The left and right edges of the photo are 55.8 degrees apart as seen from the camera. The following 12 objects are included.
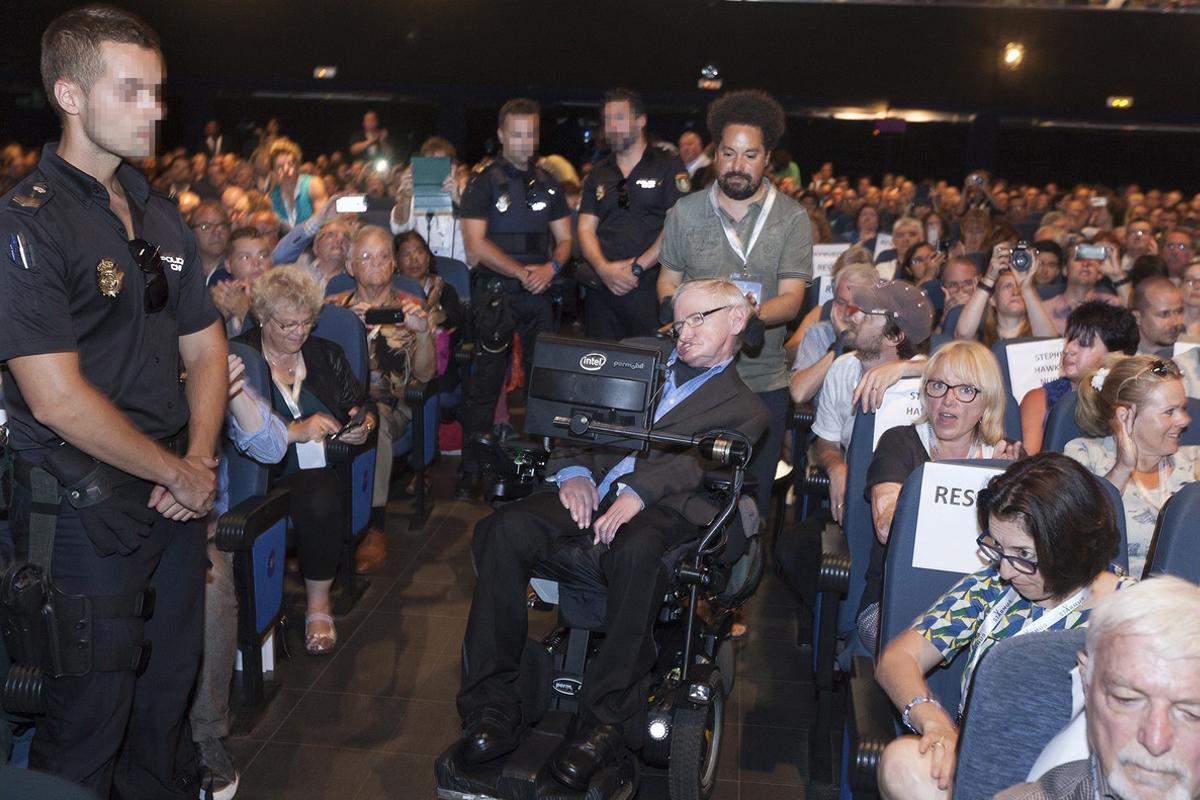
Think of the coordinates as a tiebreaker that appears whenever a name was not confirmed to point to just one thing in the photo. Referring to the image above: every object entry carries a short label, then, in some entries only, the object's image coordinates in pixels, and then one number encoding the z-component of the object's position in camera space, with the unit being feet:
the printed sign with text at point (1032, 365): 12.37
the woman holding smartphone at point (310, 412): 12.14
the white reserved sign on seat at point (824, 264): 18.68
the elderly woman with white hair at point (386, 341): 15.11
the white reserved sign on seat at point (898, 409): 10.41
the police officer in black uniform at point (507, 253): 17.26
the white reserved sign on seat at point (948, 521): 7.82
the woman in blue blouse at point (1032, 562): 6.60
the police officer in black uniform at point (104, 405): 6.59
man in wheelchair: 8.95
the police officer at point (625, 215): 15.92
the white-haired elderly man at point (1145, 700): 4.62
